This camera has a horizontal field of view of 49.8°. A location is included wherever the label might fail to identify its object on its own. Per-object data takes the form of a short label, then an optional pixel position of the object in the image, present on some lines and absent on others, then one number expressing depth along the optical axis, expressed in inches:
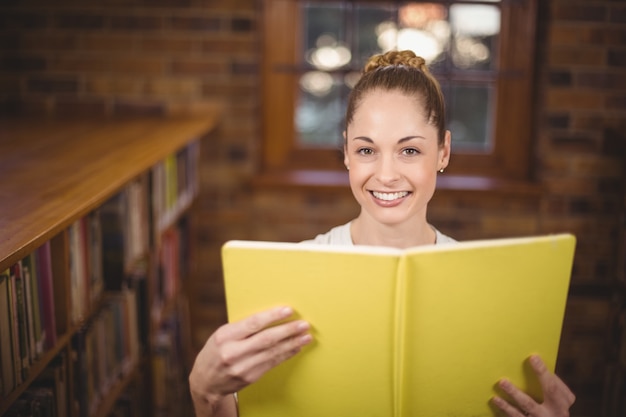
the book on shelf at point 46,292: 56.2
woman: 41.1
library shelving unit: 52.0
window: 111.0
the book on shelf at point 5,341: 49.1
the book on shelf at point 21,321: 51.8
